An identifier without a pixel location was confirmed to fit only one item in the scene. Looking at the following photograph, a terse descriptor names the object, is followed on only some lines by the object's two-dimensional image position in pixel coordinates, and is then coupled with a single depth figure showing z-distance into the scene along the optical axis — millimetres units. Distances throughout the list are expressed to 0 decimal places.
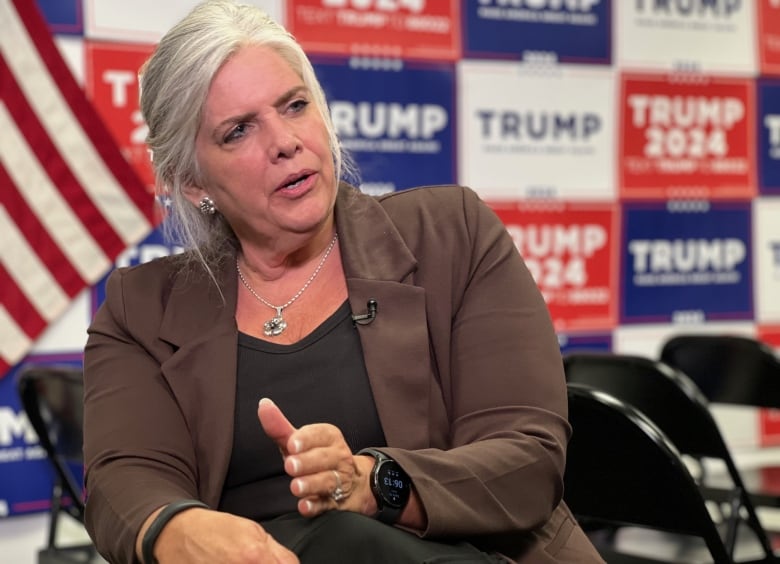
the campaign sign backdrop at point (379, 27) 4098
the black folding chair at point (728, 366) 3736
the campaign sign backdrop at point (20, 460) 3670
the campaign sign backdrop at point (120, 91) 3744
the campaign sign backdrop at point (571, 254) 4543
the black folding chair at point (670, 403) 2525
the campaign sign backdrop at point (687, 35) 4750
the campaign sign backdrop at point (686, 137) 4762
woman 1650
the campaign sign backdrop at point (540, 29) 4434
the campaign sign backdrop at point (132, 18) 3736
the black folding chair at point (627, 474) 2049
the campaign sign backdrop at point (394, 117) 4199
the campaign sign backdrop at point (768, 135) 5070
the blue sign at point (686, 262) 4789
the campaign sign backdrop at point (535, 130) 4438
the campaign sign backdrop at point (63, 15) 3670
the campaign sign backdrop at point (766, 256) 5059
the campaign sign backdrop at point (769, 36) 5066
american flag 3641
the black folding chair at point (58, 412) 3180
